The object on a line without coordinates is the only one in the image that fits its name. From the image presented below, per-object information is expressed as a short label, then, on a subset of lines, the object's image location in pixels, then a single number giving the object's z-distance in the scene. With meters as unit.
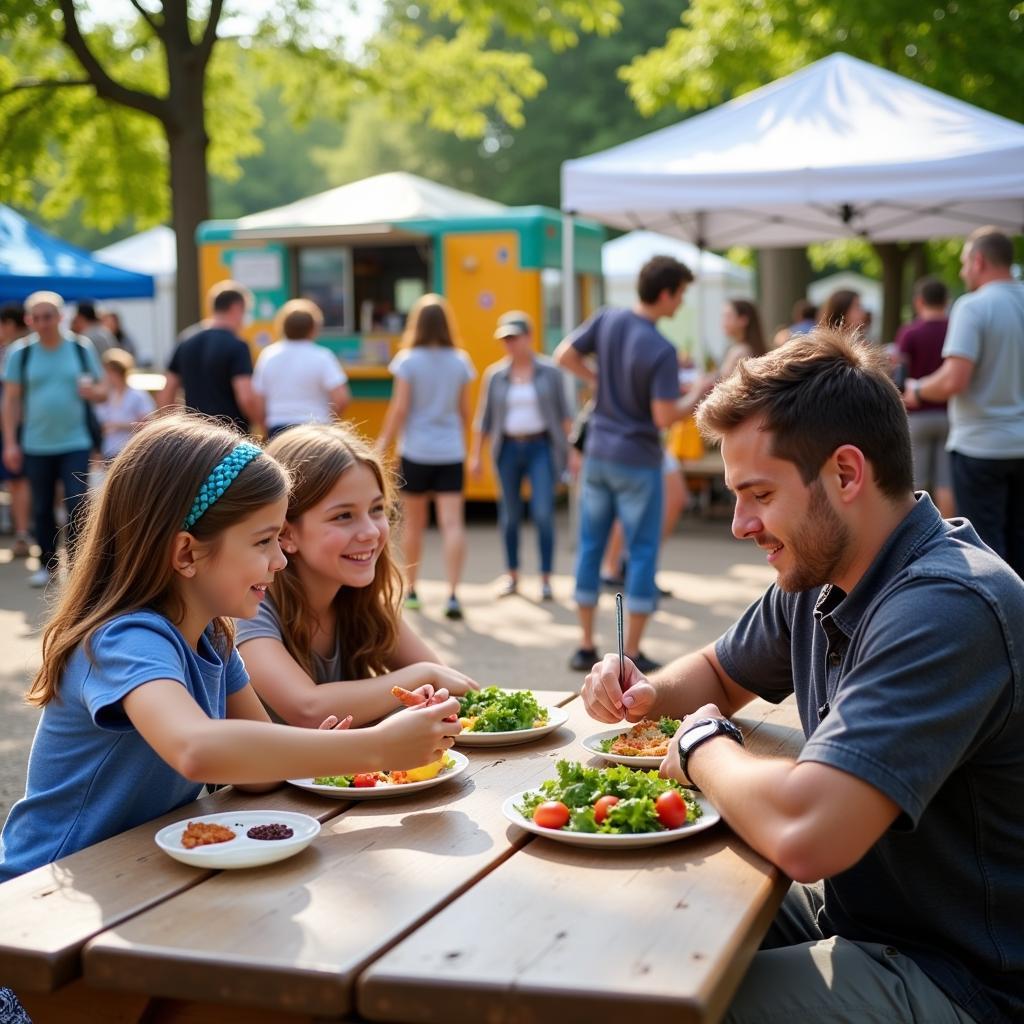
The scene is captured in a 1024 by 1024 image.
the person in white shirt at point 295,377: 9.01
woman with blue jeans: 9.41
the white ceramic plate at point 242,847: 2.07
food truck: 13.20
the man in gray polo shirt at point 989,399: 6.93
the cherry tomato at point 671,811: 2.23
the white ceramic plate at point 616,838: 2.15
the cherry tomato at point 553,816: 2.22
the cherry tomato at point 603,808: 2.22
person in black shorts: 8.80
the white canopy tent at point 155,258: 21.81
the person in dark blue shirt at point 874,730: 2.03
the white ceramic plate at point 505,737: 2.89
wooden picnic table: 1.68
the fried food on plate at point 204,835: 2.15
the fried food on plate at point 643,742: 2.67
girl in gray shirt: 3.04
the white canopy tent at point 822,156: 8.53
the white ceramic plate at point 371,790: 2.47
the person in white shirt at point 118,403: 11.06
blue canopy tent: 12.75
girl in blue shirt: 2.24
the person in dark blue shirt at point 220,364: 9.12
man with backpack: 9.73
